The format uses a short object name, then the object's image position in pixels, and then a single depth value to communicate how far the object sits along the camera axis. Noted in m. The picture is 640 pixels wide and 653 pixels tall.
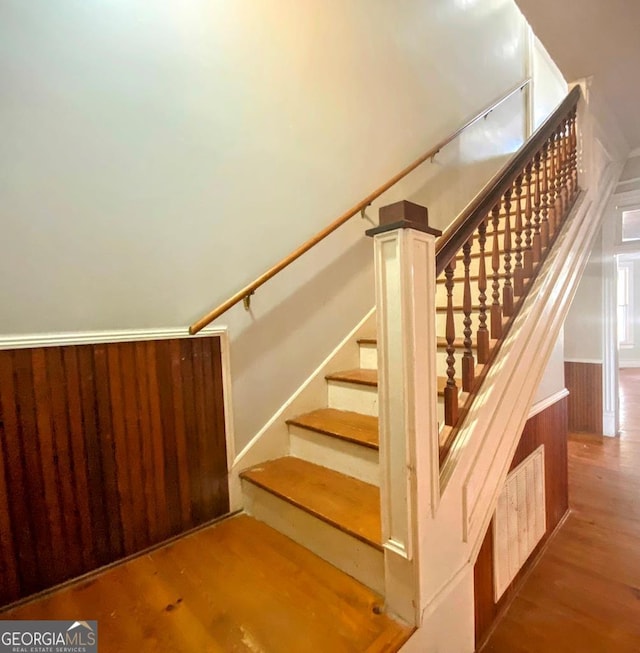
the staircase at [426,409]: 0.99
